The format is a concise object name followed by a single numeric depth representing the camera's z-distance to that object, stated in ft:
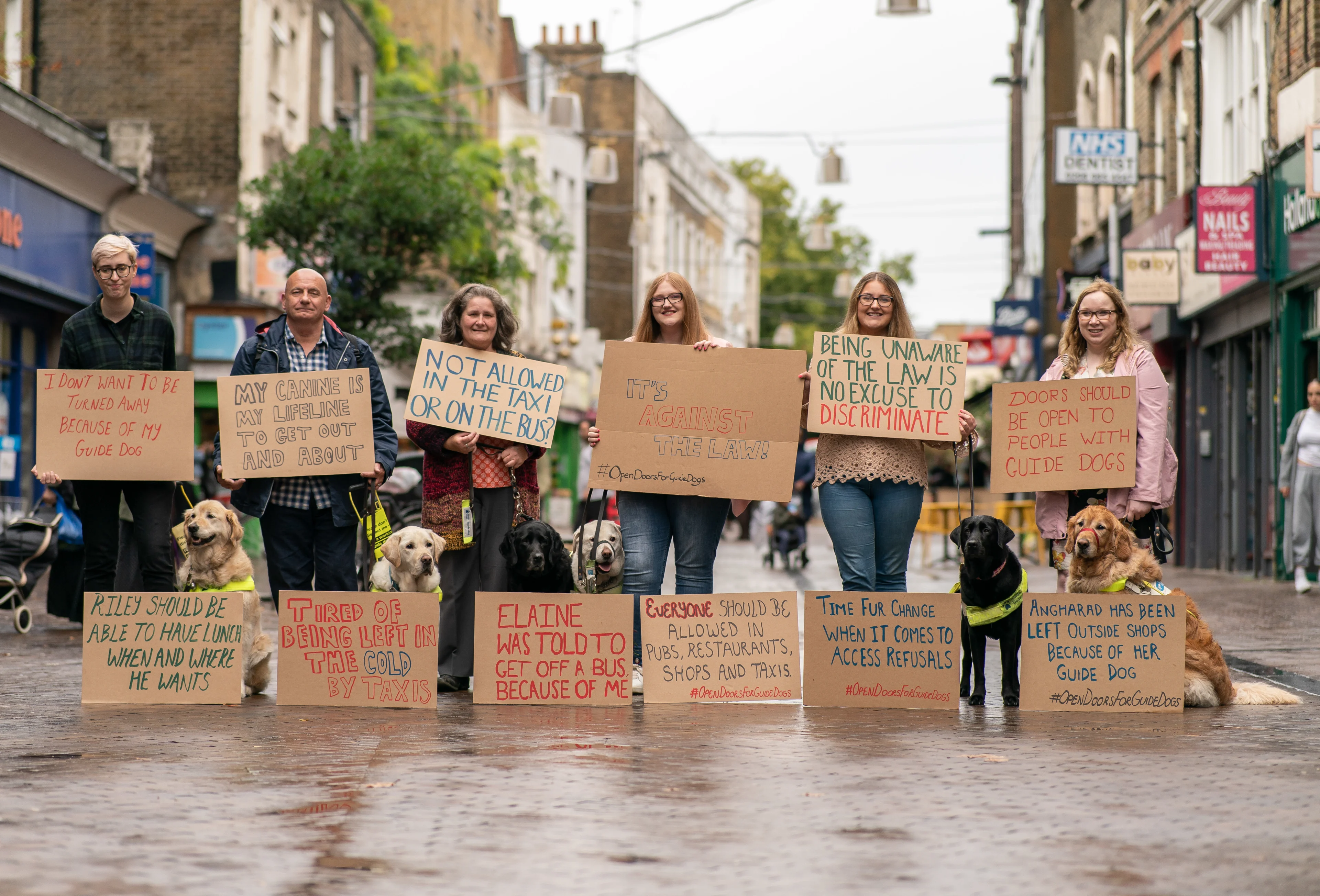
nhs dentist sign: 72.13
